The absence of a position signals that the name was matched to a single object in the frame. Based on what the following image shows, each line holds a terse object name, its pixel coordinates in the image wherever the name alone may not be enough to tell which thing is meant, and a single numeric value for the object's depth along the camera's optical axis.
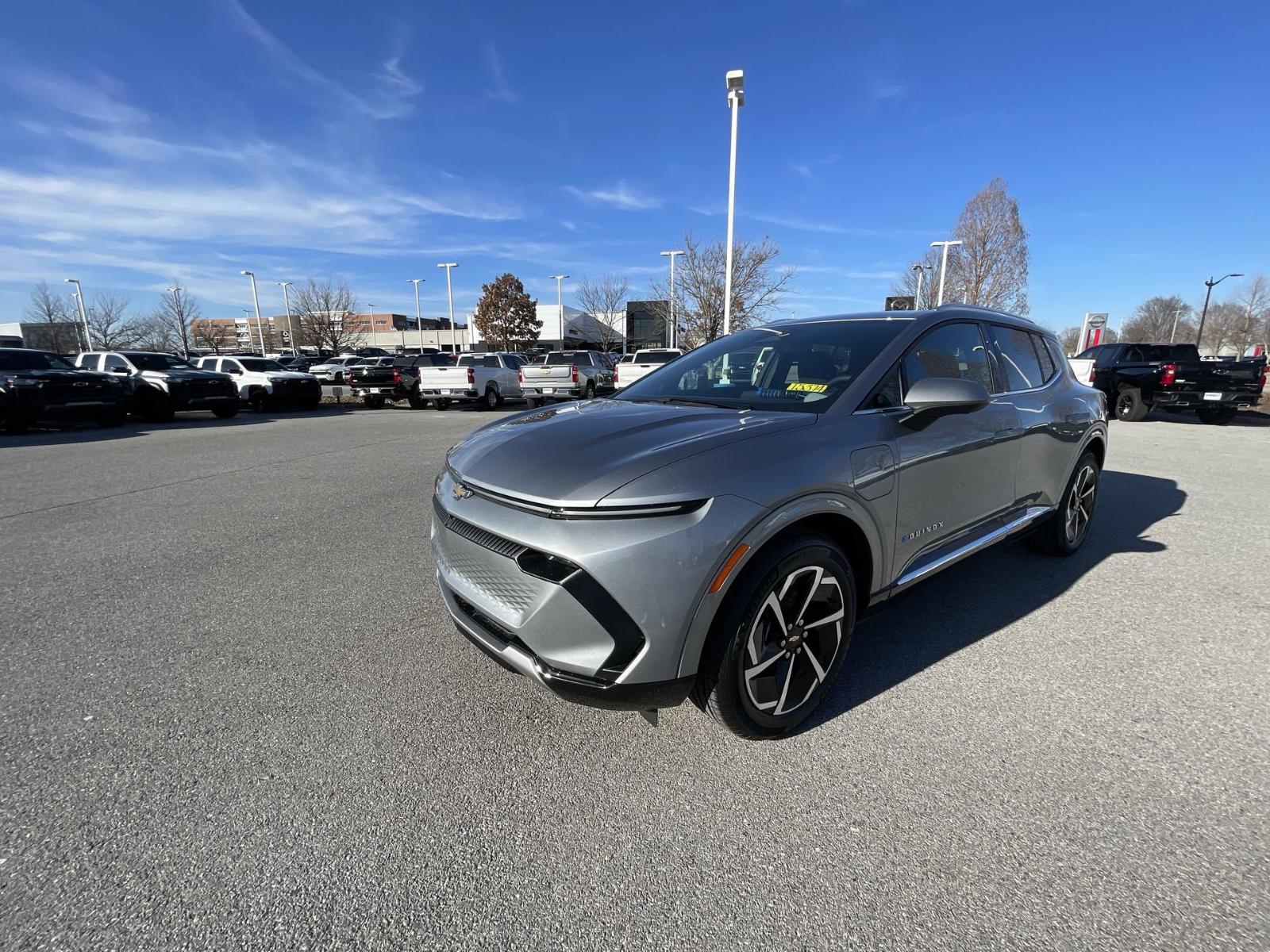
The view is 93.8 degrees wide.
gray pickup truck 18.36
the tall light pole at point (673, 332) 32.56
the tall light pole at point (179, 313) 50.57
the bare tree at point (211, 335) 67.19
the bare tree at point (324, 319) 59.19
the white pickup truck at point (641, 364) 17.52
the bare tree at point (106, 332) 51.97
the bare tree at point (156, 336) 55.59
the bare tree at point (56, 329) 51.56
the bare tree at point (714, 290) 29.64
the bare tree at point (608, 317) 51.94
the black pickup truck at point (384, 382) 19.02
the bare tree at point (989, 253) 35.78
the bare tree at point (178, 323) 50.84
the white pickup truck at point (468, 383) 17.98
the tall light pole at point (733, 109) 16.53
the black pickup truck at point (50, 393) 11.58
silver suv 1.90
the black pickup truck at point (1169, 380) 12.52
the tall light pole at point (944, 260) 31.27
